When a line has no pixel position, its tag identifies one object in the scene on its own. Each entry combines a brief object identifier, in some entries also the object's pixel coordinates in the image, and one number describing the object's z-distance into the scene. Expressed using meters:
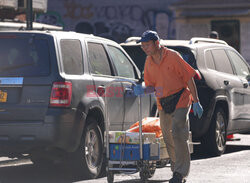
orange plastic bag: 18.80
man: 17.50
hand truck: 17.53
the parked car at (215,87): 24.03
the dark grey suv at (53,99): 18.16
